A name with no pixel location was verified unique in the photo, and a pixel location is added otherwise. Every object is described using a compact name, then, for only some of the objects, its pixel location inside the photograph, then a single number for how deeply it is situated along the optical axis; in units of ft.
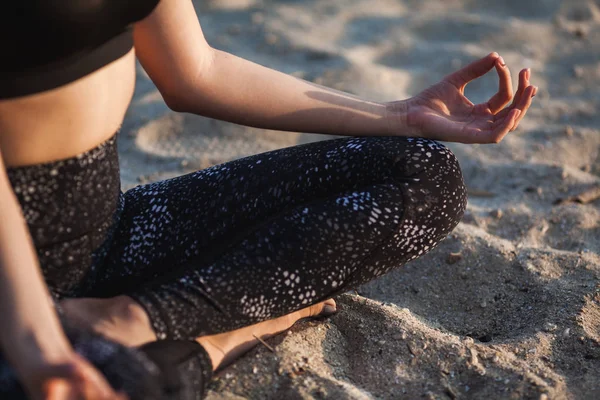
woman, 3.54
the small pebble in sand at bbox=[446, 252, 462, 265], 6.01
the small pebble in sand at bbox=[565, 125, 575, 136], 8.55
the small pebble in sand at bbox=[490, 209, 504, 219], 6.91
